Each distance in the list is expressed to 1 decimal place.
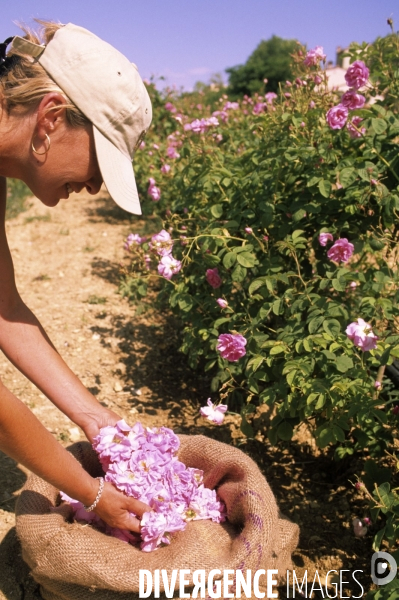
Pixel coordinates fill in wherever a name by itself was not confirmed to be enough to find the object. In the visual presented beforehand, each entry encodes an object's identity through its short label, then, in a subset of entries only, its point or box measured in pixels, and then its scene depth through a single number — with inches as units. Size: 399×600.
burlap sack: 59.7
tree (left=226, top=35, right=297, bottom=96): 1512.1
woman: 55.1
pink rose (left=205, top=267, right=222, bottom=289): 95.1
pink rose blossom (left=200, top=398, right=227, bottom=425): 77.3
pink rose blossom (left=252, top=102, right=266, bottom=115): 138.1
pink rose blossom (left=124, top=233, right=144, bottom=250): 112.1
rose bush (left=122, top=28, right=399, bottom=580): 74.3
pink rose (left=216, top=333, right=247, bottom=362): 78.5
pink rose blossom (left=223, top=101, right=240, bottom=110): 156.2
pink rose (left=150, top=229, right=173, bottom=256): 92.4
